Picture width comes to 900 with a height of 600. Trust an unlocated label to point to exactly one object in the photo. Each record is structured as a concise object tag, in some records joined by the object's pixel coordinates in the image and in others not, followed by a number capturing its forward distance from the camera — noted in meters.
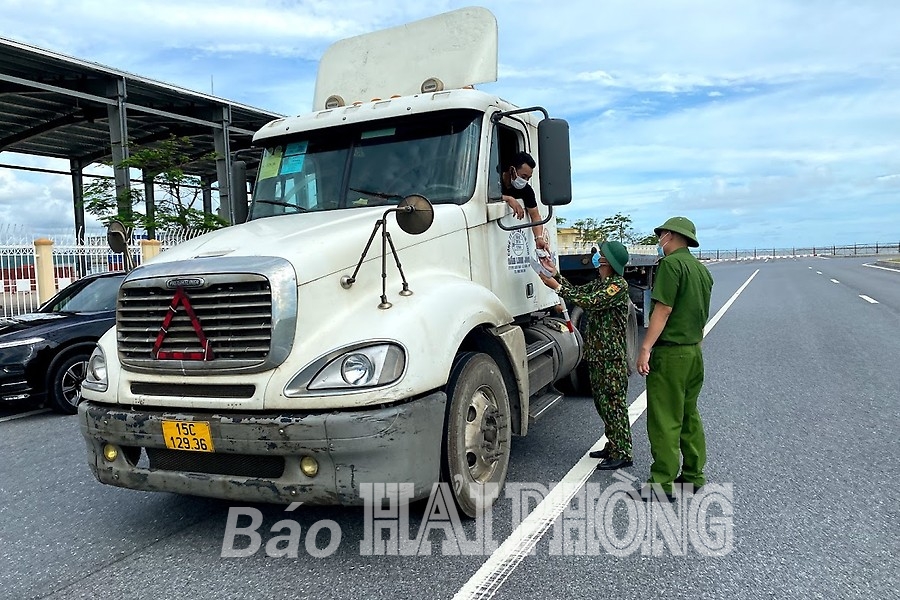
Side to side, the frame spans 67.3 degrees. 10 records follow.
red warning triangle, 3.37
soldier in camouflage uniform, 4.75
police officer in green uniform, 4.07
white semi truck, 3.18
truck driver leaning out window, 5.06
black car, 7.04
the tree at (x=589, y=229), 38.01
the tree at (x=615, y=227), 40.42
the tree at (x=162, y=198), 17.22
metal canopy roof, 16.69
